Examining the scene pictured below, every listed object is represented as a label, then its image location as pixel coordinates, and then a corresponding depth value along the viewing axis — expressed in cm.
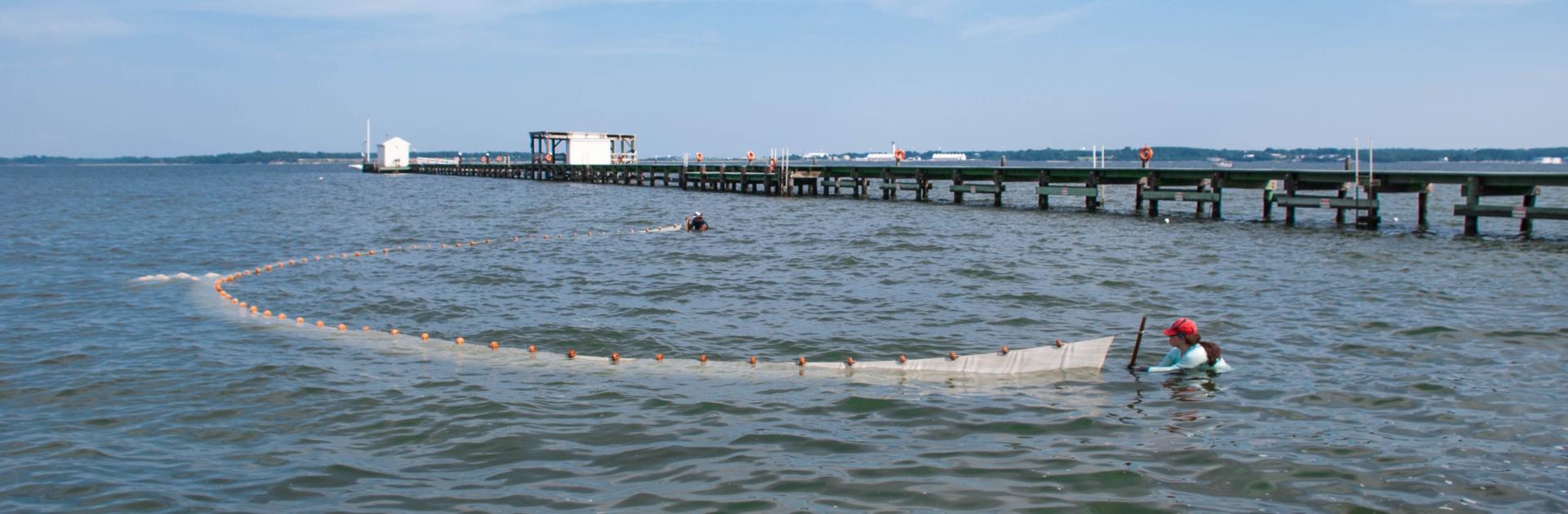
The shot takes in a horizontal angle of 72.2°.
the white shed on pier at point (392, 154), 12350
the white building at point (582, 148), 9344
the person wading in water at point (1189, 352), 1237
